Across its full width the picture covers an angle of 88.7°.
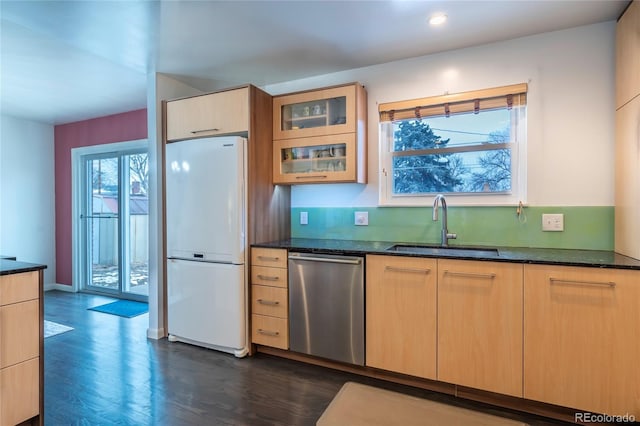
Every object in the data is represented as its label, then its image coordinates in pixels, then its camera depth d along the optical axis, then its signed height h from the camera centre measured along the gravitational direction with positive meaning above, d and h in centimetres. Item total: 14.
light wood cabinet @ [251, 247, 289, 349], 255 -70
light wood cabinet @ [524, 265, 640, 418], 166 -69
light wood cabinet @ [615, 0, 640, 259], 183 +44
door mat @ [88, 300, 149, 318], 381 -120
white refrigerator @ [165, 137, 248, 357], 260 -27
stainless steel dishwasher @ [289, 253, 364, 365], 229 -71
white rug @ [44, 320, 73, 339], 317 -118
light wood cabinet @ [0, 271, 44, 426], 158 -69
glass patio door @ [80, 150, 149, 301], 435 -19
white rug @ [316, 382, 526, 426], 157 -104
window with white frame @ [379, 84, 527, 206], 244 +49
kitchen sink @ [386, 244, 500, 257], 215 -30
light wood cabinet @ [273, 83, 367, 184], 263 +61
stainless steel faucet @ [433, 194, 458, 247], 249 -11
